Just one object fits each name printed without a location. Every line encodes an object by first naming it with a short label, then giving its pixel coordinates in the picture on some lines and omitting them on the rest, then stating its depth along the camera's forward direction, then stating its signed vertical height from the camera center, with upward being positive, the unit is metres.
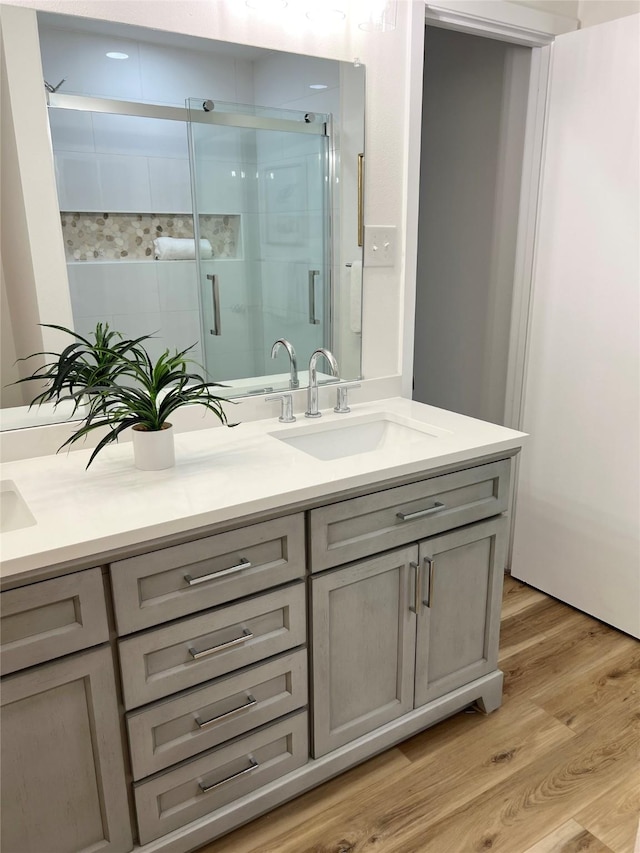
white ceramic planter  1.56 -0.49
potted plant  1.53 -0.36
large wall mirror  1.63 +0.10
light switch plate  2.14 -0.05
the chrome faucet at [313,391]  2.00 -0.47
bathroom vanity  1.28 -0.84
